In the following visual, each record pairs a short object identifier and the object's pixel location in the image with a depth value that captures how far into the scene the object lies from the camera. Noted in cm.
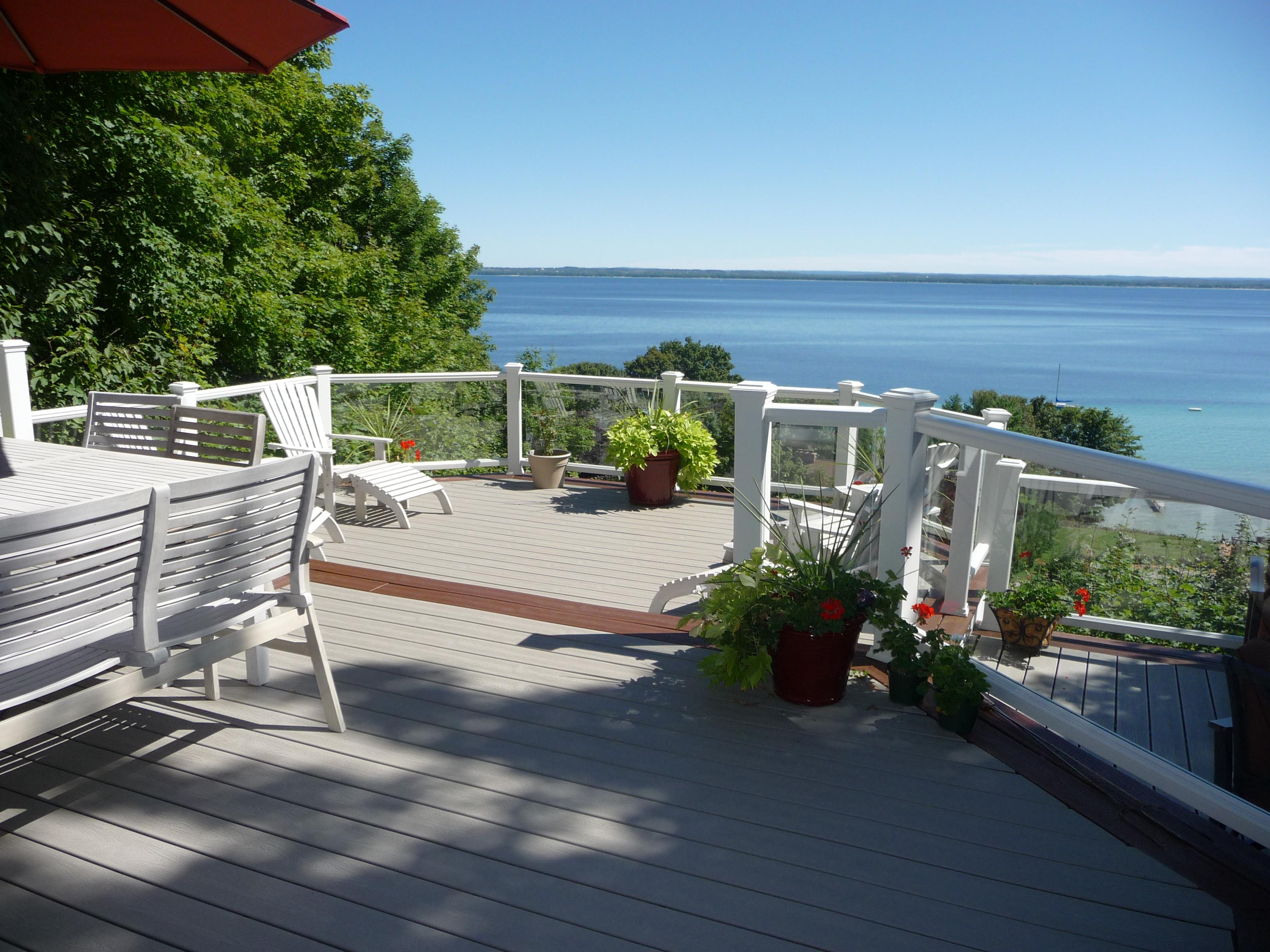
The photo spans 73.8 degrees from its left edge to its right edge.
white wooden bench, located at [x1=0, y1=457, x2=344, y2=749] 203
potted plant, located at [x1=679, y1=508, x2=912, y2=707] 315
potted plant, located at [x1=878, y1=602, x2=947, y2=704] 317
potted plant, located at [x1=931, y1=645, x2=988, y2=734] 295
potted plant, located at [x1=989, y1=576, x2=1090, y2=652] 274
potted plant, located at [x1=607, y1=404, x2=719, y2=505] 658
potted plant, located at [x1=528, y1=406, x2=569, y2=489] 729
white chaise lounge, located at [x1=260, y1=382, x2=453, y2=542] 576
